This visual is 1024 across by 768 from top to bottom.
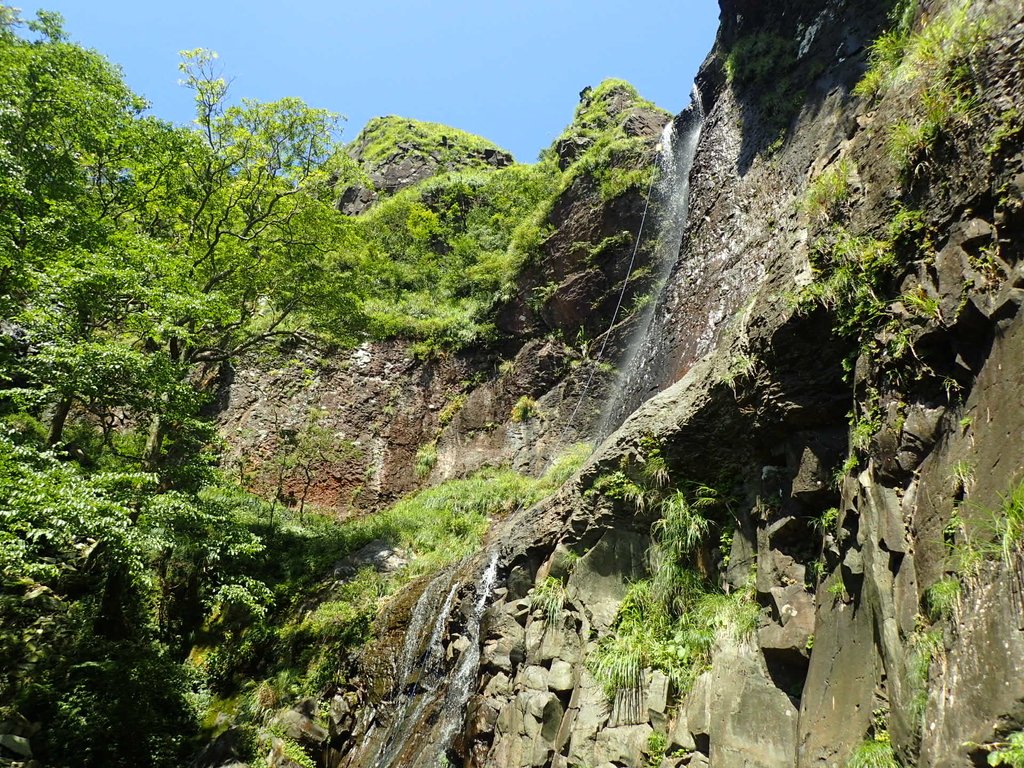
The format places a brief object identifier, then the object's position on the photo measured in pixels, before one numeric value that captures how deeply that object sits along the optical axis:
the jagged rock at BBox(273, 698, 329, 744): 8.59
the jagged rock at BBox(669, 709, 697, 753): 5.15
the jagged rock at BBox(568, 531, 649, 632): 7.00
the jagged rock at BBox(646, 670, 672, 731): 5.55
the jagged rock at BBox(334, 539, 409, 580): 12.00
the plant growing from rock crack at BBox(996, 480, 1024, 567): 2.96
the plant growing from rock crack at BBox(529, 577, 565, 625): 7.19
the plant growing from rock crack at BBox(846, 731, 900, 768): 3.51
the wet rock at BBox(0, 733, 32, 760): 7.18
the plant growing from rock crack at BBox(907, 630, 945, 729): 3.33
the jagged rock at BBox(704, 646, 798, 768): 4.57
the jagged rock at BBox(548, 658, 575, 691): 6.54
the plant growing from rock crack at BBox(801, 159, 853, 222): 5.42
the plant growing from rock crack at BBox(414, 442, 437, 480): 17.64
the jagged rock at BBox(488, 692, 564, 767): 6.30
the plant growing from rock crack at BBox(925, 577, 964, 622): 3.28
